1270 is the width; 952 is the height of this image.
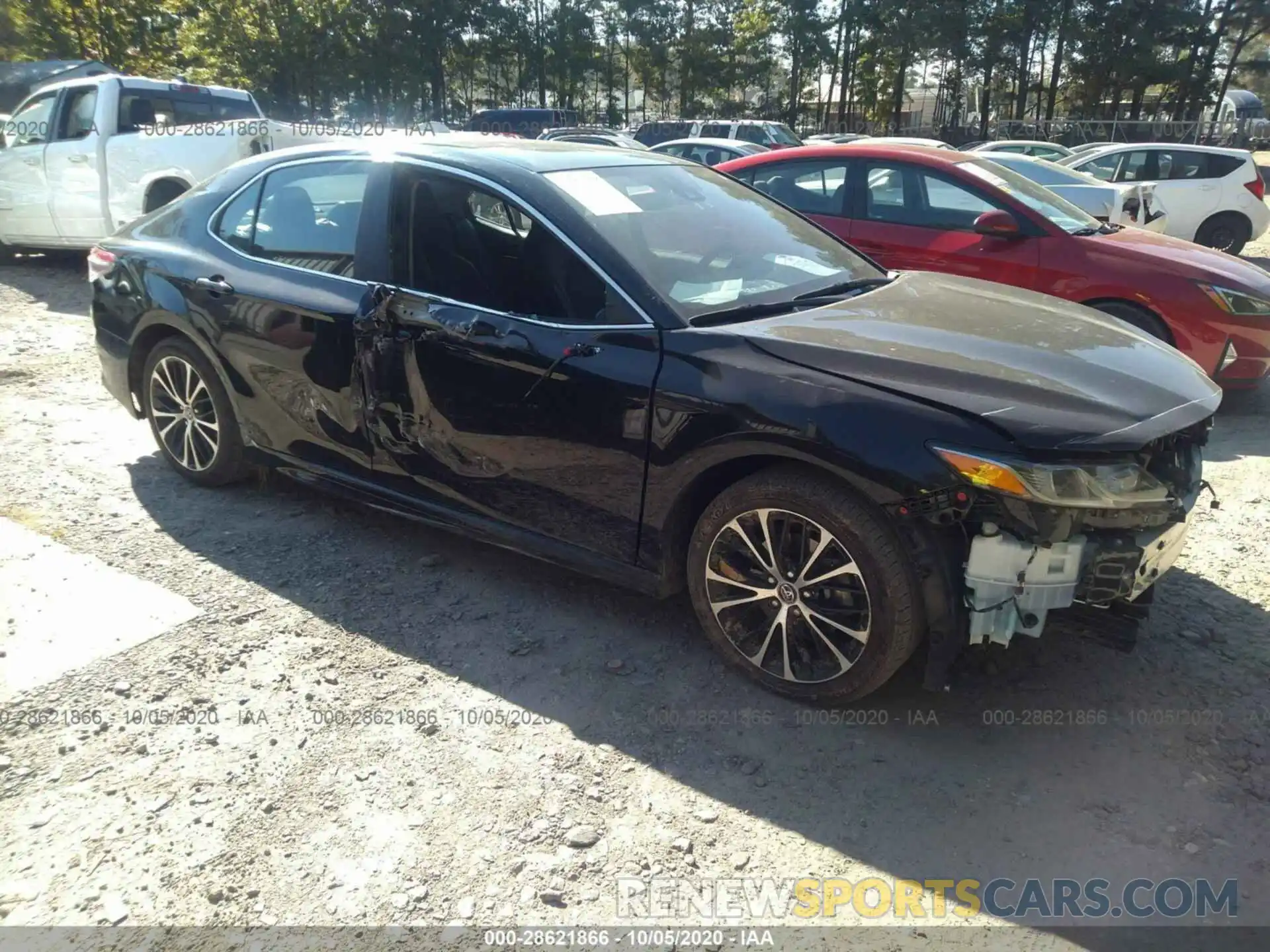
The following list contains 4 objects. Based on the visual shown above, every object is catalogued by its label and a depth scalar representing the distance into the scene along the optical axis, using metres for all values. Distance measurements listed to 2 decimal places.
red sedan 5.75
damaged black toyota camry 2.73
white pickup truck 9.44
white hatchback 12.91
